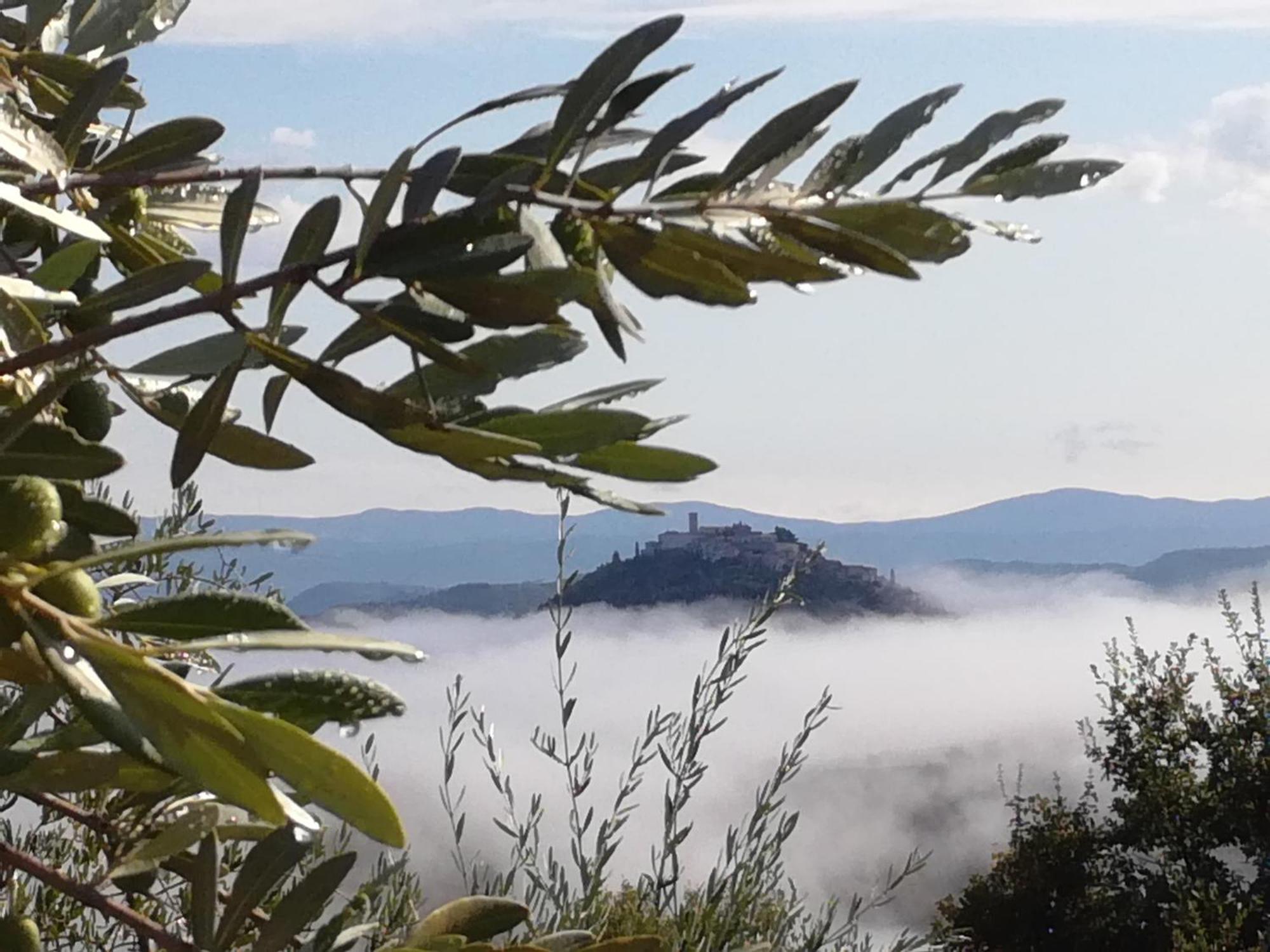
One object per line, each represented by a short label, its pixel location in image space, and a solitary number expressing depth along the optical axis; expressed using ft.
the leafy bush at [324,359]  3.33
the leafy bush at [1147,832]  41.29
